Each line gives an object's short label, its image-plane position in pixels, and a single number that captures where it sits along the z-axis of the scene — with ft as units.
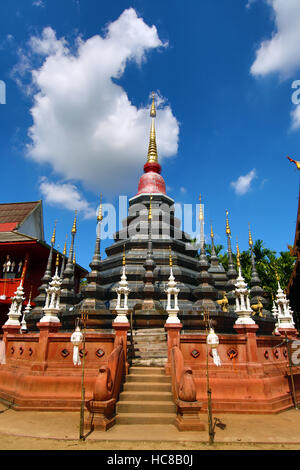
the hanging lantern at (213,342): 28.30
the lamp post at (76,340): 28.53
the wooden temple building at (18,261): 77.99
